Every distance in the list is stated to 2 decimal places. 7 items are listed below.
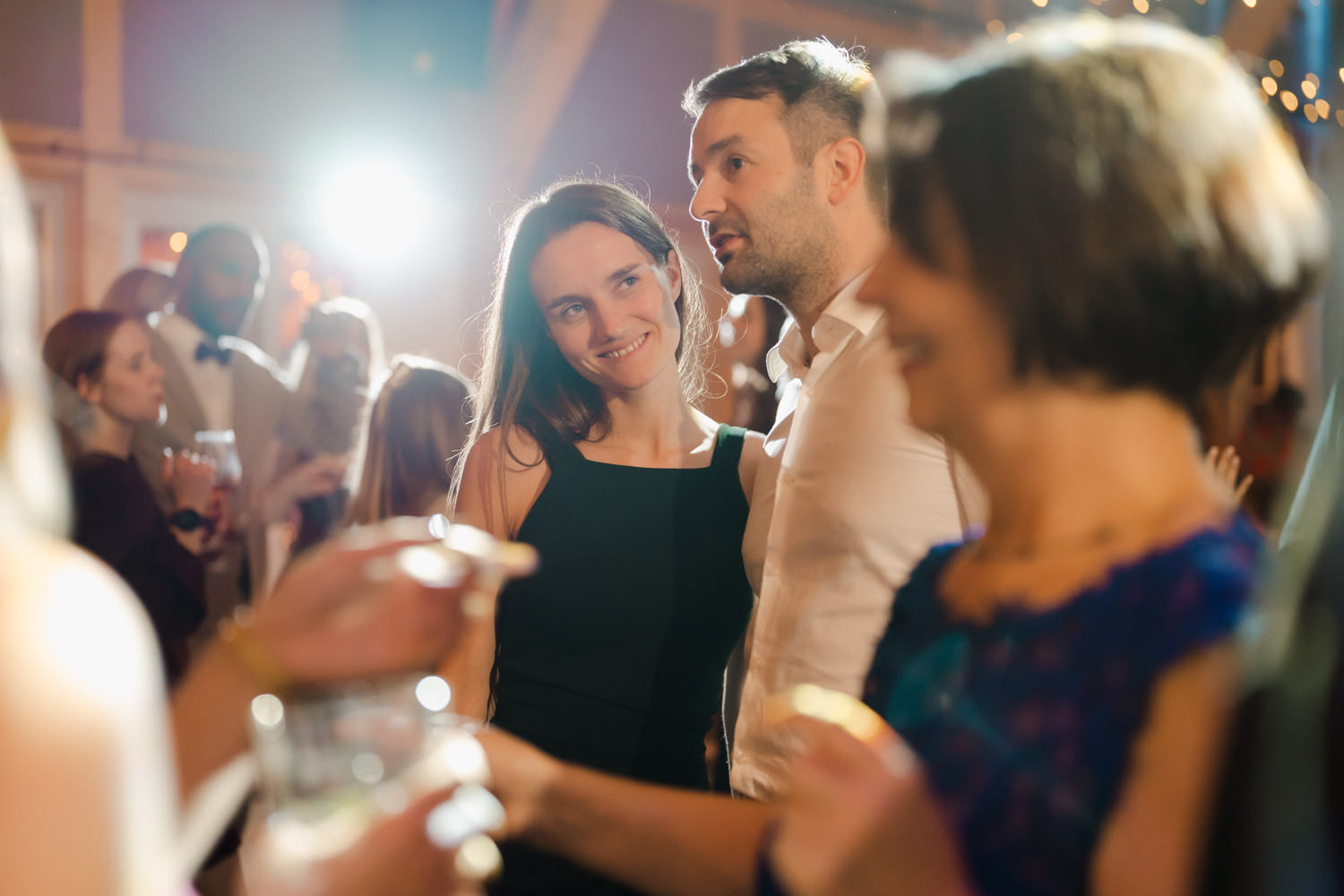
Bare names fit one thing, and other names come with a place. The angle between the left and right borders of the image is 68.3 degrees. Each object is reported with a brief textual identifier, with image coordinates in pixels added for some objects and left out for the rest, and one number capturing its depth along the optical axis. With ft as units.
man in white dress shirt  4.72
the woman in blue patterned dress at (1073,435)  1.97
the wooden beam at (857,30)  18.30
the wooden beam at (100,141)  19.26
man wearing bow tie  12.35
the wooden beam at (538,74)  20.35
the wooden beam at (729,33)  20.39
